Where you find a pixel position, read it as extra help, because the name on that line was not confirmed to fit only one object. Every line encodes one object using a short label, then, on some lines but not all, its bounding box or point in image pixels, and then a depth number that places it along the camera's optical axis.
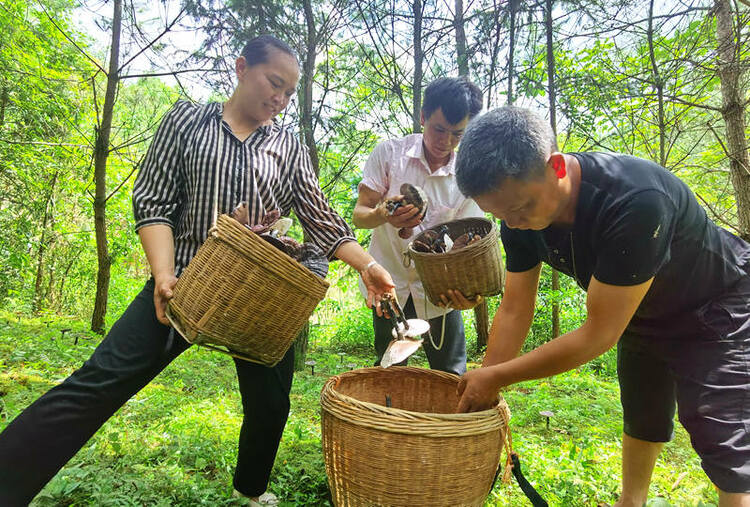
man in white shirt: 2.19
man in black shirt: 1.20
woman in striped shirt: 1.30
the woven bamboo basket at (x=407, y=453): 1.16
